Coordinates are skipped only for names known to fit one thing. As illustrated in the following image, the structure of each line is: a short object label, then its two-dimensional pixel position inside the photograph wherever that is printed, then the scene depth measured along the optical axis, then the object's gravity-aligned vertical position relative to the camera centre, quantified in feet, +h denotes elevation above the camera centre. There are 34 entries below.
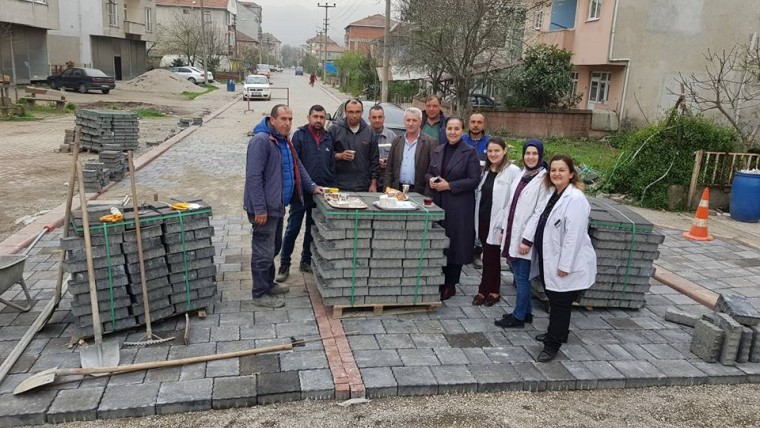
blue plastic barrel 32.21 -4.37
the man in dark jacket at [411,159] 19.97 -2.03
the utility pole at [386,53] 87.17 +7.60
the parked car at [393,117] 38.19 -1.18
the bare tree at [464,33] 58.95 +7.59
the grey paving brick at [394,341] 15.94 -6.77
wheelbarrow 15.84 -5.51
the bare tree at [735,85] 52.69 +3.31
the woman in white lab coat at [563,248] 14.75 -3.58
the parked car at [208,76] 166.63 +4.29
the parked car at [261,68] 242.45 +11.18
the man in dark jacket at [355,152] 20.43 -1.96
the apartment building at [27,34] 92.07 +8.23
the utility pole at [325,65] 258.12 +14.25
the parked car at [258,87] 113.80 +1.08
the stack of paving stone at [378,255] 16.67 -4.61
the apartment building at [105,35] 128.88 +11.80
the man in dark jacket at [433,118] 23.08 -0.65
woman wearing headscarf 16.22 -3.40
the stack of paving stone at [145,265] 14.87 -4.90
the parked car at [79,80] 107.04 +0.43
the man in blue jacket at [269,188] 17.12 -2.93
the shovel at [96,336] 14.06 -6.34
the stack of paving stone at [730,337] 16.01 -6.09
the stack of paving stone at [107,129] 45.42 -3.55
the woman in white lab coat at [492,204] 18.21 -3.21
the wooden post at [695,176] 33.73 -3.49
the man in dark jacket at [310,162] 19.83 -2.33
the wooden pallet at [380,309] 17.44 -6.53
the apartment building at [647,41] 58.80 +8.12
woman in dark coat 18.31 -2.67
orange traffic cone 28.76 -5.39
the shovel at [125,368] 12.89 -6.73
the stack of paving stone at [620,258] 18.34 -4.68
